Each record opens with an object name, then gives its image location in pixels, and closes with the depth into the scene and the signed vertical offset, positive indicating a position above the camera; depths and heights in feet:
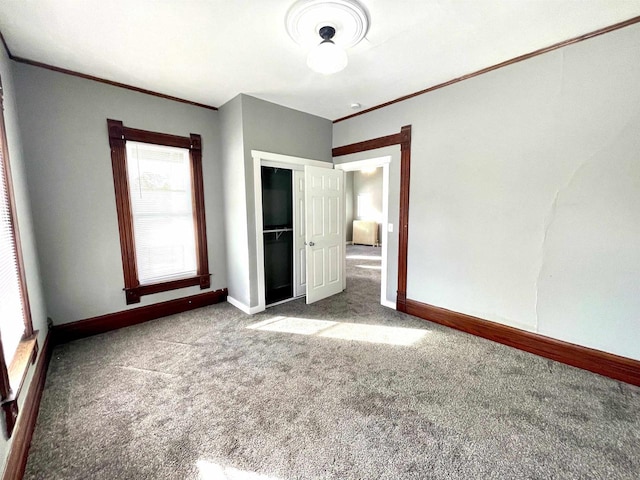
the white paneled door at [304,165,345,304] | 12.26 -0.95
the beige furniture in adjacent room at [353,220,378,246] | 28.86 -2.33
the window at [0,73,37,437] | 4.50 -1.99
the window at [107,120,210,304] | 9.87 +0.19
